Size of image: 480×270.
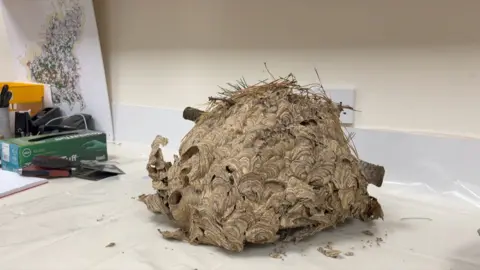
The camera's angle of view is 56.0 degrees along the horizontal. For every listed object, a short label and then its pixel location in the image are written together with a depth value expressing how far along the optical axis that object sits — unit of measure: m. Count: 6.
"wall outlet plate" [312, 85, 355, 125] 0.96
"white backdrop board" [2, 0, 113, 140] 1.37
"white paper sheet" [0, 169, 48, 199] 0.92
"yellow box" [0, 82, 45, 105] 1.41
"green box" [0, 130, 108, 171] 1.04
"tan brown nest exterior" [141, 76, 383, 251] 0.62
